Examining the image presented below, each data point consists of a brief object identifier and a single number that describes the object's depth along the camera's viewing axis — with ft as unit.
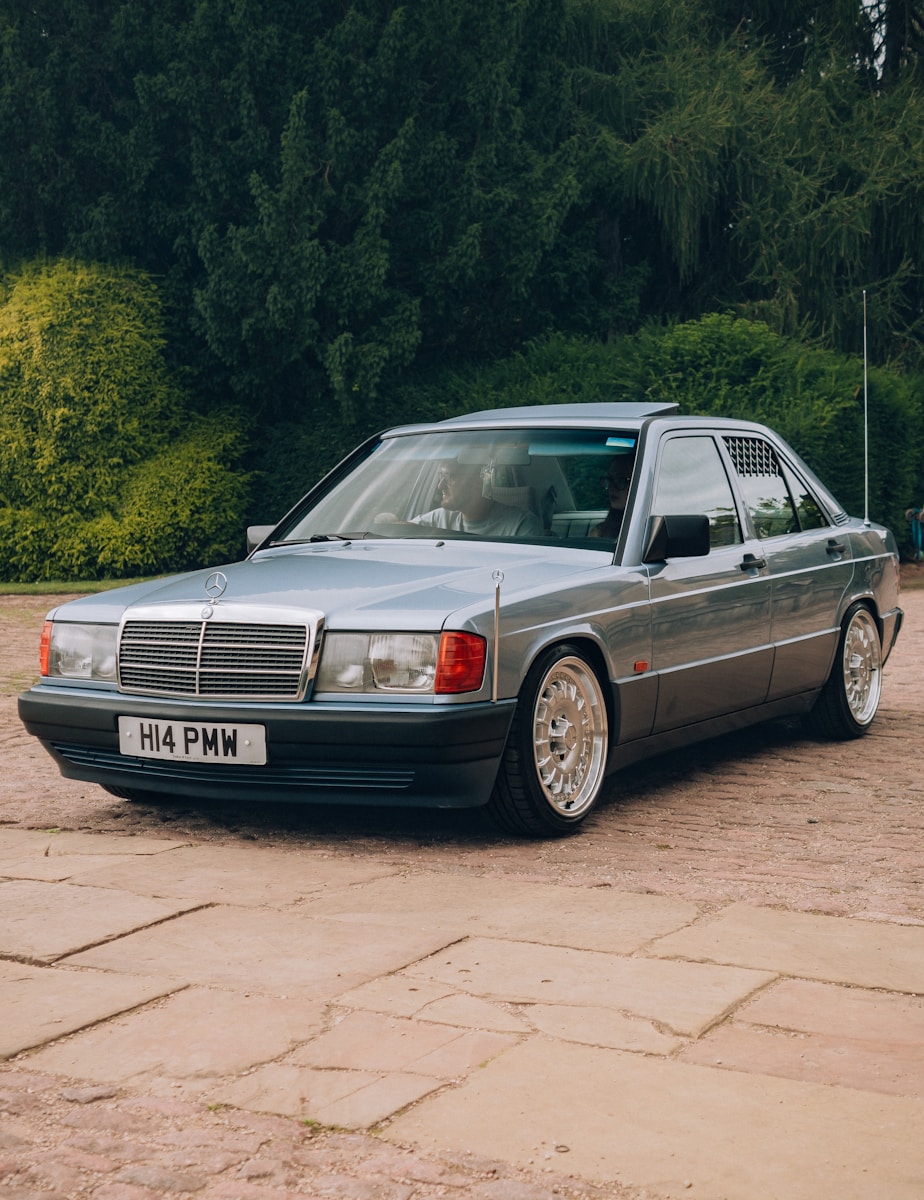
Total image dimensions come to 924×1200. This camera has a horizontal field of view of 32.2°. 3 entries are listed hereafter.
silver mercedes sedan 18.47
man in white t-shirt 22.18
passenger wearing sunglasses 21.97
